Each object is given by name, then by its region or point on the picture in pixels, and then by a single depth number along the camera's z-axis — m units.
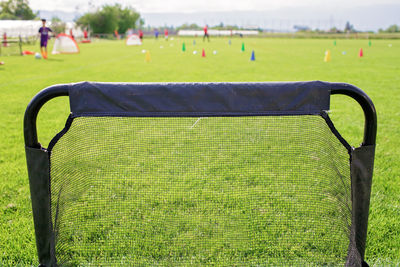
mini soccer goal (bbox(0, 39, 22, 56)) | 22.80
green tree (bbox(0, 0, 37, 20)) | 93.94
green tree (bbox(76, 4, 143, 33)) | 83.25
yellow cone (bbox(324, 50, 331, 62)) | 17.66
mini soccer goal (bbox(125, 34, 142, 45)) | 37.56
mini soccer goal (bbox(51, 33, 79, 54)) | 24.25
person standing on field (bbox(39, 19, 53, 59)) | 18.12
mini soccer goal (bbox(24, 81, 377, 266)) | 1.72
